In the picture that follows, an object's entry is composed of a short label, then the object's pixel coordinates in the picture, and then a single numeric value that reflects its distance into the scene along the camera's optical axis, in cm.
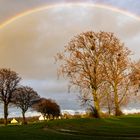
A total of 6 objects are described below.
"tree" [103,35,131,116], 3195
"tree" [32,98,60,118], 6887
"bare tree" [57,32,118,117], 3069
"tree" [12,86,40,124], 5731
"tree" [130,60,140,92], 3213
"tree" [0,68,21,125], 5115
